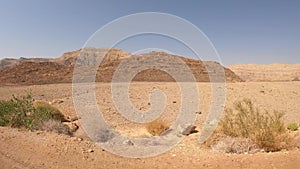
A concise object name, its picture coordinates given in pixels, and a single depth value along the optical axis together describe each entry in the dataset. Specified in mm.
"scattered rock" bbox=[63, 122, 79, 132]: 9555
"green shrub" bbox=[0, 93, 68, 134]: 8498
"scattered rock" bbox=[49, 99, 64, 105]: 14183
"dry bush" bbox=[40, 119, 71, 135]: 8307
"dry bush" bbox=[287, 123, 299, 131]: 10086
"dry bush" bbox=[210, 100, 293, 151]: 7391
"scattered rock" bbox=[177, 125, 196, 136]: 9980
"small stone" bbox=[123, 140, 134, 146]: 8230
